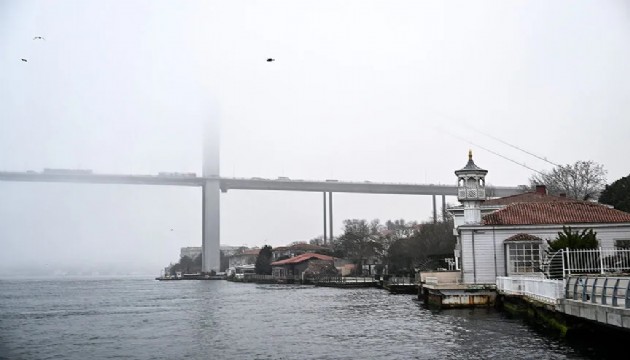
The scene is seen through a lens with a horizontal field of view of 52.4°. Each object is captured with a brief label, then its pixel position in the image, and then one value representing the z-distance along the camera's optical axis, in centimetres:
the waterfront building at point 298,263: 7538
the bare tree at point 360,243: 7481
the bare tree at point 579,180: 4362
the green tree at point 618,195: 3462
